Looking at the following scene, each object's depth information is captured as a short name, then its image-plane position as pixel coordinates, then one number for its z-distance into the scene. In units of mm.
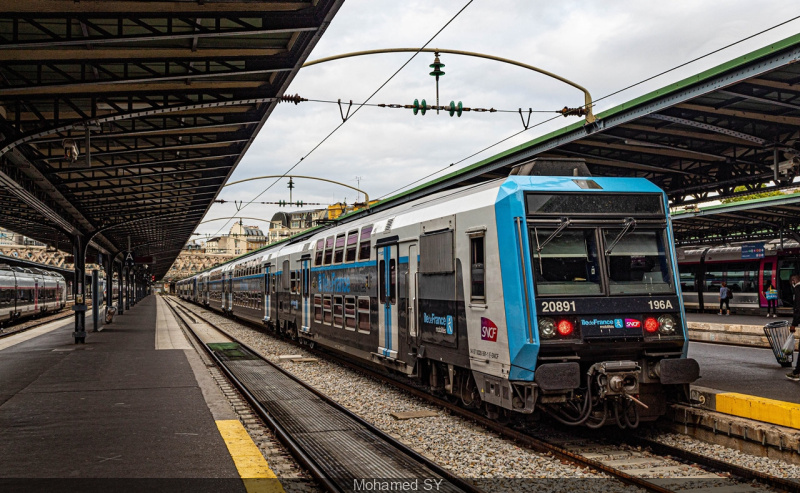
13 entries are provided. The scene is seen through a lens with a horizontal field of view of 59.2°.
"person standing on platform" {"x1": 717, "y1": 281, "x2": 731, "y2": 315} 29875
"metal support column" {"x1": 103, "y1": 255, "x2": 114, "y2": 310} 37000
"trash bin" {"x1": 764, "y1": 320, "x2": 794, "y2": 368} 11664
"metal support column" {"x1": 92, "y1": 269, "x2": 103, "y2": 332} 27630
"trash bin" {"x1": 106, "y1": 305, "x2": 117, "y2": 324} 33025
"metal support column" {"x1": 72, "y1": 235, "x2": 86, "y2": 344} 22859
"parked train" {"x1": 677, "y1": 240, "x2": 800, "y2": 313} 28650
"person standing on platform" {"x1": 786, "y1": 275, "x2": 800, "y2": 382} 10602
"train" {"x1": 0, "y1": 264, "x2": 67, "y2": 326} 35062
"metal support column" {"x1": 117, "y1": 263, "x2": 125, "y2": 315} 45438
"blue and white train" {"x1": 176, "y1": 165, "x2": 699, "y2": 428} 8023
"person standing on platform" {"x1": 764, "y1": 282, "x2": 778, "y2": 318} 28219
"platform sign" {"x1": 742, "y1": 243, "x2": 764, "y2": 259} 29789
